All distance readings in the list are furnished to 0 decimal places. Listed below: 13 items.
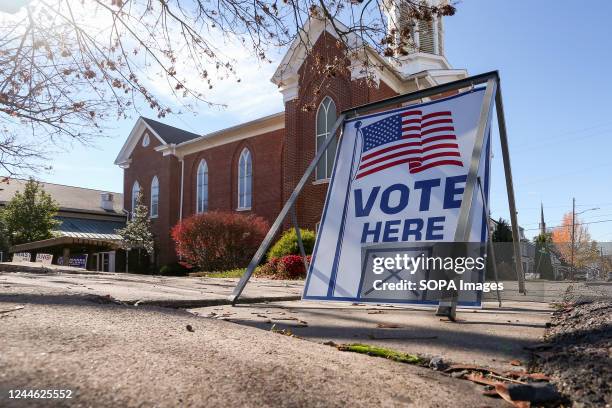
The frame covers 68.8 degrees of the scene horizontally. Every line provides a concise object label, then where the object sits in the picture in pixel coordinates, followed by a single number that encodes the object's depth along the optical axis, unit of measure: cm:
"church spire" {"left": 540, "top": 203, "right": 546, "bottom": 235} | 5398
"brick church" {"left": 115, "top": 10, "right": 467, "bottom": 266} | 1789
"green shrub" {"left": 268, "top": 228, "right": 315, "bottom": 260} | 1452
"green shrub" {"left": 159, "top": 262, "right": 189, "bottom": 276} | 2379
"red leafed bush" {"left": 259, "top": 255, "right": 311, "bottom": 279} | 1303
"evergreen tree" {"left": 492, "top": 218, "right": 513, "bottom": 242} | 2589
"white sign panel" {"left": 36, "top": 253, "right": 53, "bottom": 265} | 1679
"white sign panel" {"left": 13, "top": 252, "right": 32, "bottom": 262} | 1947
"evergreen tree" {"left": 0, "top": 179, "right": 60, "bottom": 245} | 2747
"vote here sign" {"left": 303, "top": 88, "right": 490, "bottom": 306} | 314
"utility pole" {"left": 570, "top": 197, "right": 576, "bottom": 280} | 4730
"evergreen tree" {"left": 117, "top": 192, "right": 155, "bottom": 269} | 2627
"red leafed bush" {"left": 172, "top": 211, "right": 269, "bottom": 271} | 1750
